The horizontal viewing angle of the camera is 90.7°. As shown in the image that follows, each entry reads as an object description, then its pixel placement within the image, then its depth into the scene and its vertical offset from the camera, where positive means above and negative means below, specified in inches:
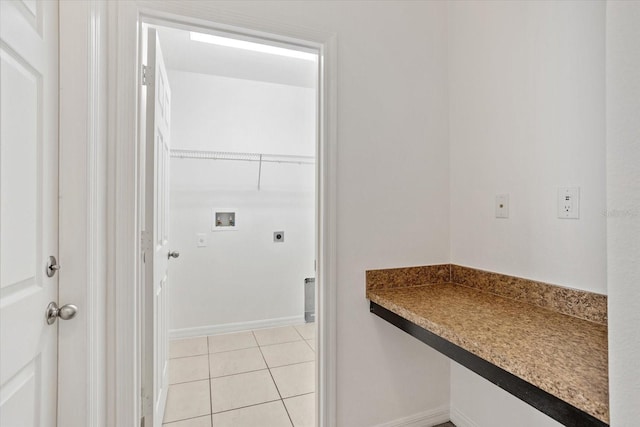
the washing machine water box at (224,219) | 122.1 -2.1
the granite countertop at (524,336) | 29.4 -15.4
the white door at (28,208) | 29.9 +0.6
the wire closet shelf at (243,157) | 115.8 +22.4
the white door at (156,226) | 53.1 -2.4
